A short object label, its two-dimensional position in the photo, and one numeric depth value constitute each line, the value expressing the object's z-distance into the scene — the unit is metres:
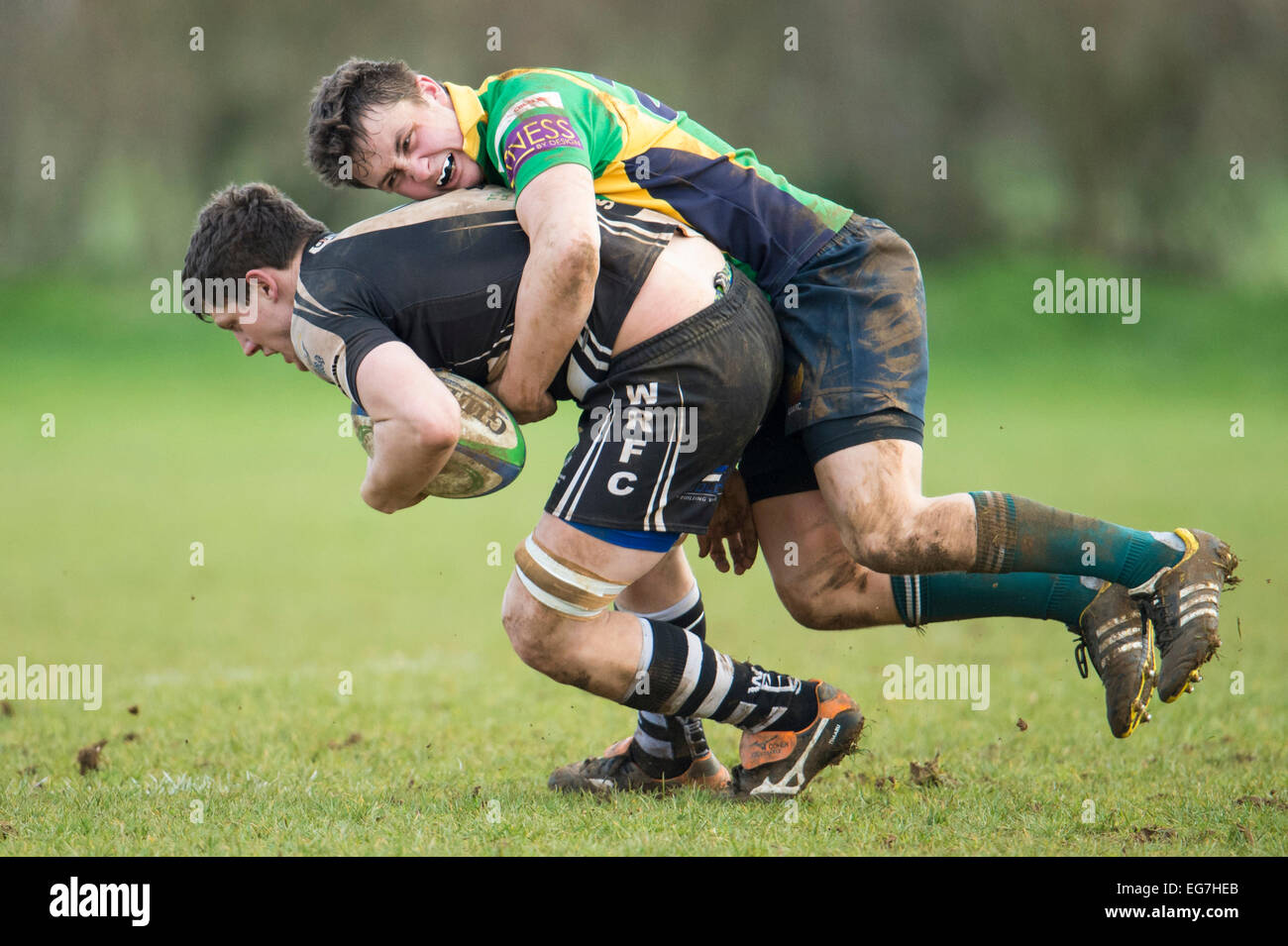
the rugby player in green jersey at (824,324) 6.85
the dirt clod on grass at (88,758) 8.55
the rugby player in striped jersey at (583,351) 6.75
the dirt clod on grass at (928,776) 8.11
